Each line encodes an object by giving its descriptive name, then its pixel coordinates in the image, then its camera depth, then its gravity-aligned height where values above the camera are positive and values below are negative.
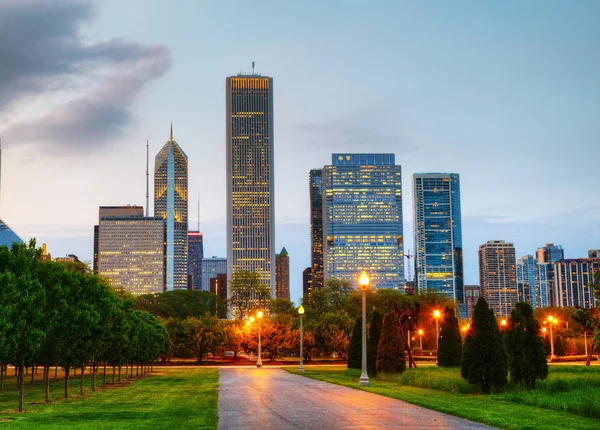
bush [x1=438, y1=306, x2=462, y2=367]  47.47 -1.90
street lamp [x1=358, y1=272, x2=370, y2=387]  35.28 -0.87
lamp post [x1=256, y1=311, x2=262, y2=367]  68.38 -3.89
